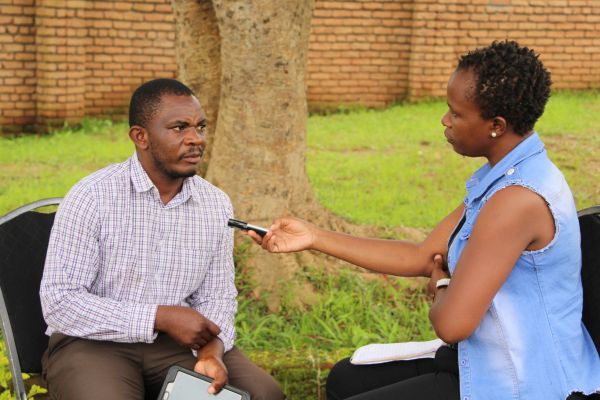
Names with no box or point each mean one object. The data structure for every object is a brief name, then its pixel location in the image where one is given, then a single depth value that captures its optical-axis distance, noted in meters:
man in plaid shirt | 3.02
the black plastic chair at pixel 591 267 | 2.97
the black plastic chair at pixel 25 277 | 3.20
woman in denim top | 2.62
